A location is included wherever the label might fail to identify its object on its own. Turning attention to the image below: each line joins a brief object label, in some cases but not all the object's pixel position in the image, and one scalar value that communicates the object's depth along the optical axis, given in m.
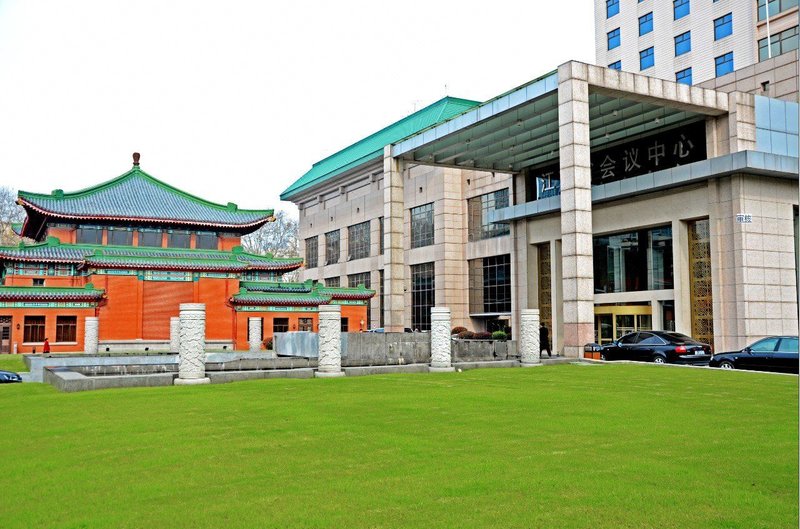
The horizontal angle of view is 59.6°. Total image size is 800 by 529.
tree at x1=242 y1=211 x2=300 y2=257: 87.94
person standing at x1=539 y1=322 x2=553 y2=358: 26.39
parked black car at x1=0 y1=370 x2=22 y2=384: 21.50
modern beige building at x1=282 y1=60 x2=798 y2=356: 25.80
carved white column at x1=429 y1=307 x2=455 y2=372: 19.56
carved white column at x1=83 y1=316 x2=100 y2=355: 37.06
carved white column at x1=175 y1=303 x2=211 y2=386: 16.47
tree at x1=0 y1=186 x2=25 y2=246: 75.56
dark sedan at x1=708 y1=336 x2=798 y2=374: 18.41
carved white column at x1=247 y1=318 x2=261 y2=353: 41.25
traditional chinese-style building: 39.88
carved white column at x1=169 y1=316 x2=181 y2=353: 34.75
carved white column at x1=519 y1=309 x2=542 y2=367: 21.64
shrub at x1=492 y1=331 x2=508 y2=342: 42.56
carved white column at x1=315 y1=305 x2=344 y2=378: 17.95
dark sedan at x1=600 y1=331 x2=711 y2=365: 22.17
